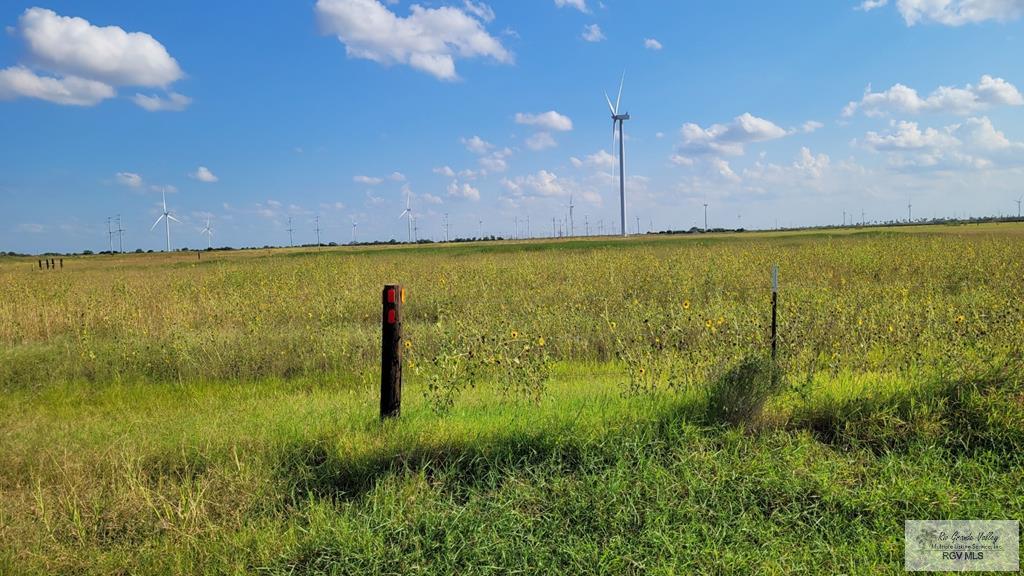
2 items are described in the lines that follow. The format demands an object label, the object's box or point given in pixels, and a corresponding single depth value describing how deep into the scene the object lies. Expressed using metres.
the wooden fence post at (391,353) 4.77
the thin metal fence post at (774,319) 5.97
